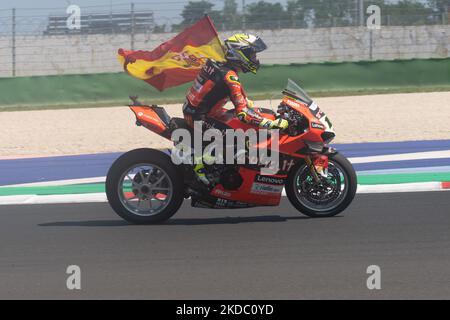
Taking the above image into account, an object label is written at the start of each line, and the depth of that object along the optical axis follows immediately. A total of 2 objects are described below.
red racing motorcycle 16.62
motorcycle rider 16.31
